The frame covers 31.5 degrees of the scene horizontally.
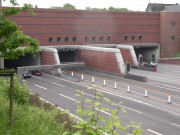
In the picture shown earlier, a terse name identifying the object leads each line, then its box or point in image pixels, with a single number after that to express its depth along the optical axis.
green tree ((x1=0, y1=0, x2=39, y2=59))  11.84
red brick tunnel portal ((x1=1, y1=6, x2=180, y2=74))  49.50
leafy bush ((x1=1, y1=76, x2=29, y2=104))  16.11
